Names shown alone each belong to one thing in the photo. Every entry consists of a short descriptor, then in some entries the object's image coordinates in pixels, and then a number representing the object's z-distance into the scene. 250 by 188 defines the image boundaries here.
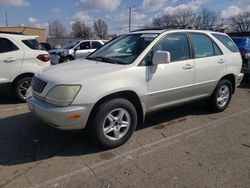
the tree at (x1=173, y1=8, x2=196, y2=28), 53.96
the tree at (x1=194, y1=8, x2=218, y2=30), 55.52
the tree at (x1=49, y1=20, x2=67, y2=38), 71.06
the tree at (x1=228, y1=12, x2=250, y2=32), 52.15
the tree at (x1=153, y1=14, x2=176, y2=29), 52.98
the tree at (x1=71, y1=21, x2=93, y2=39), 62.47
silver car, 2.74
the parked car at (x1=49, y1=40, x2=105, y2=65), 11.75
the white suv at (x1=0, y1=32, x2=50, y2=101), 4.88
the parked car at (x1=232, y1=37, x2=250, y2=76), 6.89
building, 28.17
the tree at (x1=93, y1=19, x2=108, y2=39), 68.19
